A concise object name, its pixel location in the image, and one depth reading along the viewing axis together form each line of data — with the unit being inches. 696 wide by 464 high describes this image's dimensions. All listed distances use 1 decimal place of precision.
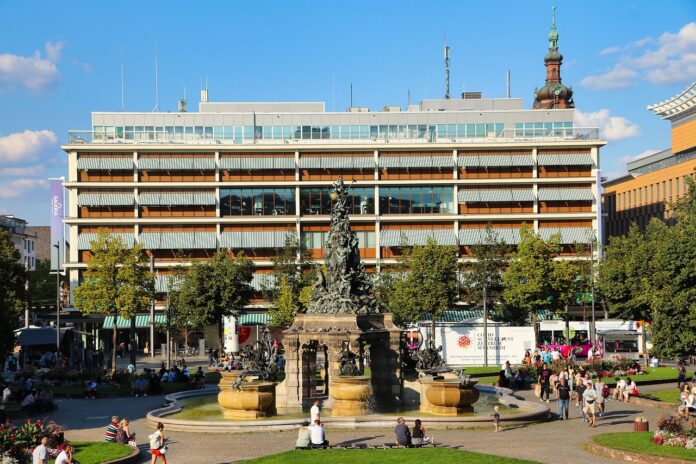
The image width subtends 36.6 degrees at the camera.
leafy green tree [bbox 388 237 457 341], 3265.3
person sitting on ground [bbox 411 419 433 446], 1299.2
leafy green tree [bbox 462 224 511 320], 3587.6
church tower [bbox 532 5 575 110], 6250.0
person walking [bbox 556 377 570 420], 1600.6
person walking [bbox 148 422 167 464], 1182.3
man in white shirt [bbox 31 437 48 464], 1072.2
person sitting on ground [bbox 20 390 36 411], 1830.7
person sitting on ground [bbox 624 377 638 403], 1902.1
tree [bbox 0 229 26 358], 2315.5
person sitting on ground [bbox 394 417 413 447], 1280.8
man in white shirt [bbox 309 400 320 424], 1329.8
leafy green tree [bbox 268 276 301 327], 3368.6
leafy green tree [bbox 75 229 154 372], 3056.1
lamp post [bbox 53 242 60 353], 2923.2
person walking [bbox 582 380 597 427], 1525.6
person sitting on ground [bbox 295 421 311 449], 1270.9
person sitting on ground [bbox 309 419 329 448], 1273.4
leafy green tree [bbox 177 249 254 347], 3430.1
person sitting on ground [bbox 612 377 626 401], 1925.4
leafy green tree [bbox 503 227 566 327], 3380.9
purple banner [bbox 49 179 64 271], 4436.5
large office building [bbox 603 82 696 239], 4067.4
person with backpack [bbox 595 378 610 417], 1645.9
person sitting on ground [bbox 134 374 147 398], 2176.4
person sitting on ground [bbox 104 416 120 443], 1405.0
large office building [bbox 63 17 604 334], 4217.5
